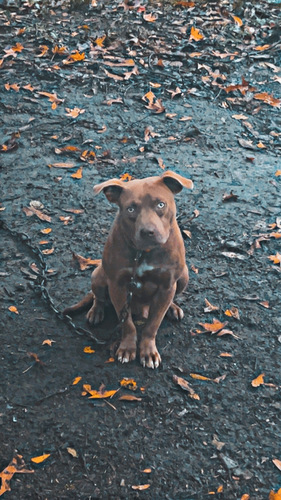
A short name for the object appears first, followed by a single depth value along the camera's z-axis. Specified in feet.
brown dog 12.94
